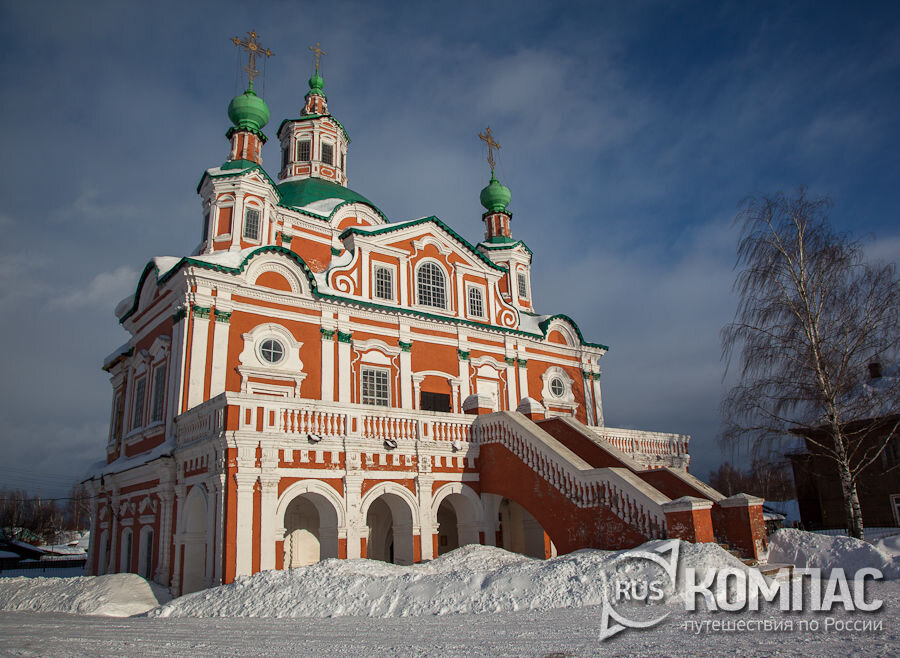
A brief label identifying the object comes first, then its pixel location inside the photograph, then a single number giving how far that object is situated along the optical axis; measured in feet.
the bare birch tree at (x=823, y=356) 46.80
